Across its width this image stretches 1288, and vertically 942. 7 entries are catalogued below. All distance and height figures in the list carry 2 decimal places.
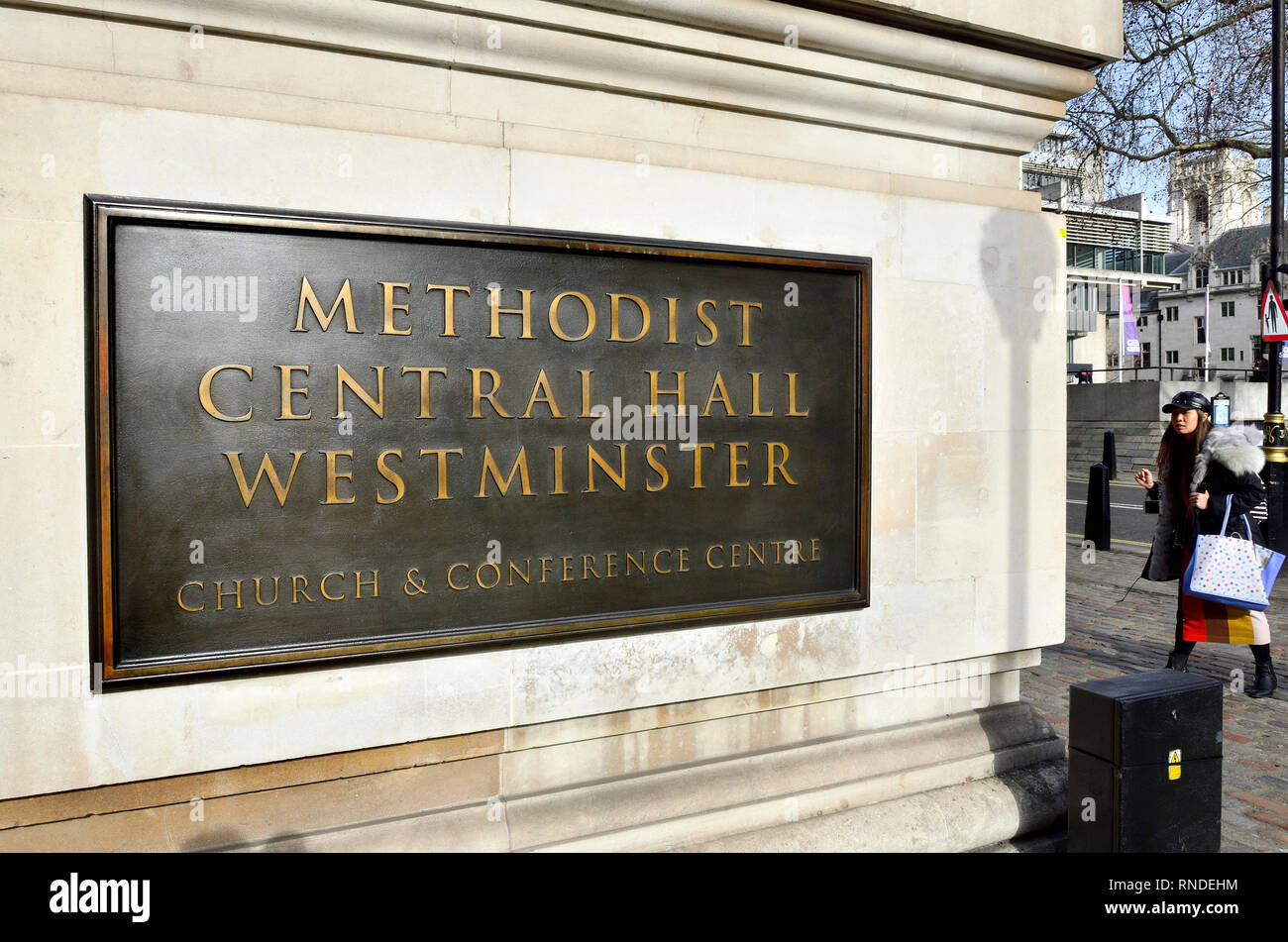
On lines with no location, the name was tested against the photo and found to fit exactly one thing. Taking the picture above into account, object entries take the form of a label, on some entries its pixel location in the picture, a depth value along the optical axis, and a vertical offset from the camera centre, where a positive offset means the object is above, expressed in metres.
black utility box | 3.77 -1.27
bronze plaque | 2.89 +0.07
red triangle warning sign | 14.04 +2.03
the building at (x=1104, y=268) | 59.78 +12.77
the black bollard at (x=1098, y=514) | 13.54 -0.88
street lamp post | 12.05 +3.26
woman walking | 6.32 -0.33
